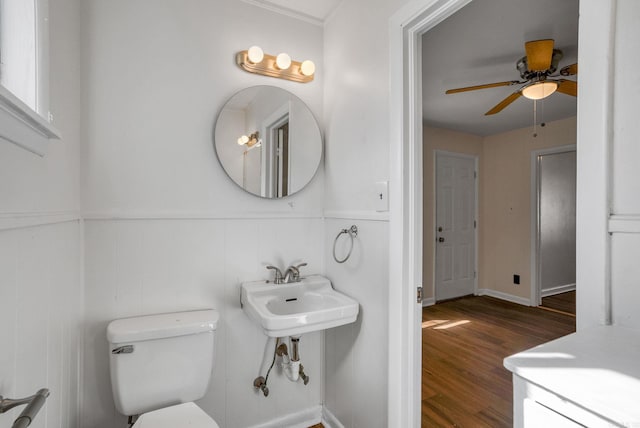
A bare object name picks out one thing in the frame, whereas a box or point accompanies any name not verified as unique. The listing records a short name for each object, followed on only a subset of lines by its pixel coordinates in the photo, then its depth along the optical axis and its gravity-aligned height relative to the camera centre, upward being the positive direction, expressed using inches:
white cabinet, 16.5 -10.2
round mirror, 65.6 +15.9
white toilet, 49.8 -26.3
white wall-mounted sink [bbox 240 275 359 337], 51.8 -18.2
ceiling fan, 76.8 +38.4
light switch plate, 53.5 +2.9
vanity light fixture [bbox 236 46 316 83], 65.3 +32.7
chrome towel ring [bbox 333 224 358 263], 63.0 -4.5
